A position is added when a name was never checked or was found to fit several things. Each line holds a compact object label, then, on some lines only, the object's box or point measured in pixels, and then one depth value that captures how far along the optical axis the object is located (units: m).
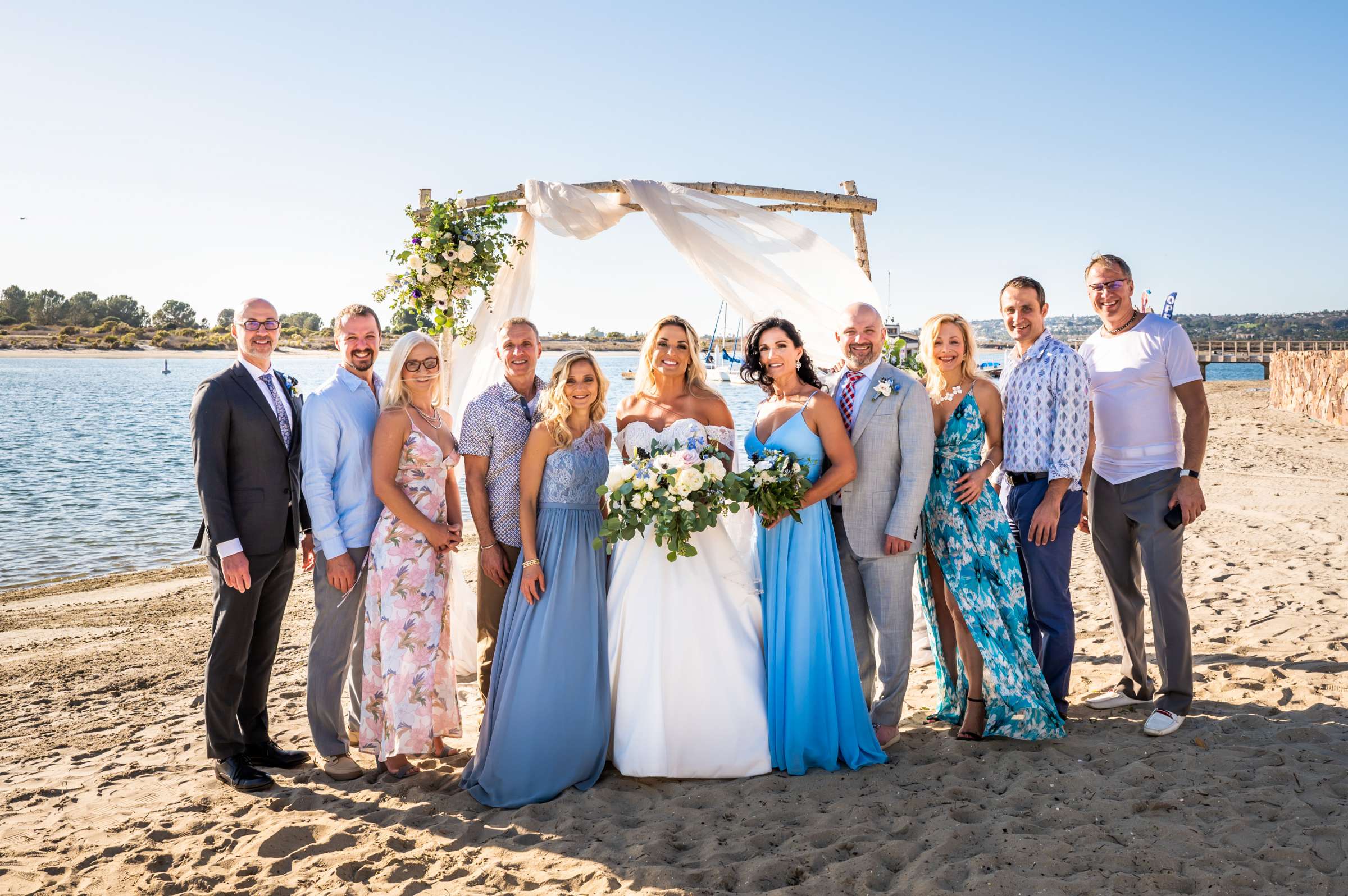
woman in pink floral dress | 4.33
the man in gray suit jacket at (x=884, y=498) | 4.42
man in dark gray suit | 4.18
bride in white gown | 4.21
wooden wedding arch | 6.74
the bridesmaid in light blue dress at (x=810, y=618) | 4.26
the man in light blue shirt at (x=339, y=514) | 4.33
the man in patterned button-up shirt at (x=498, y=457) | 4.64
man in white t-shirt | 4.57
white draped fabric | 6.30
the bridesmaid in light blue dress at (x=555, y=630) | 4.11
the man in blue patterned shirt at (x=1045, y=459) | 4.56
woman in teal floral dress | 4.46
